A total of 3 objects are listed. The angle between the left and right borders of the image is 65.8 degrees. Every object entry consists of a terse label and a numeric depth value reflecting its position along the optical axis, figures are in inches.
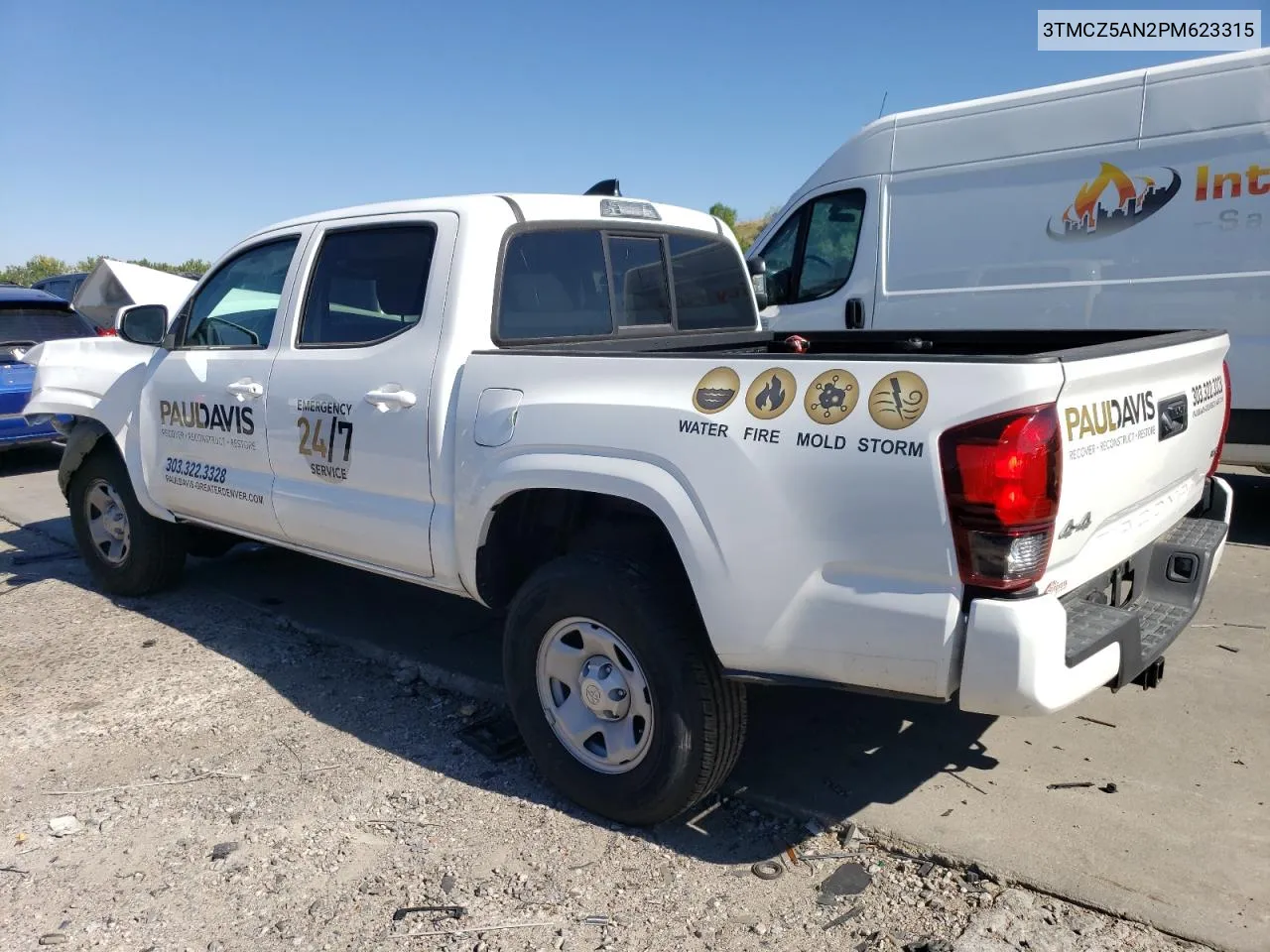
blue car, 366.9
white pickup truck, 92.7
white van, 229.5
